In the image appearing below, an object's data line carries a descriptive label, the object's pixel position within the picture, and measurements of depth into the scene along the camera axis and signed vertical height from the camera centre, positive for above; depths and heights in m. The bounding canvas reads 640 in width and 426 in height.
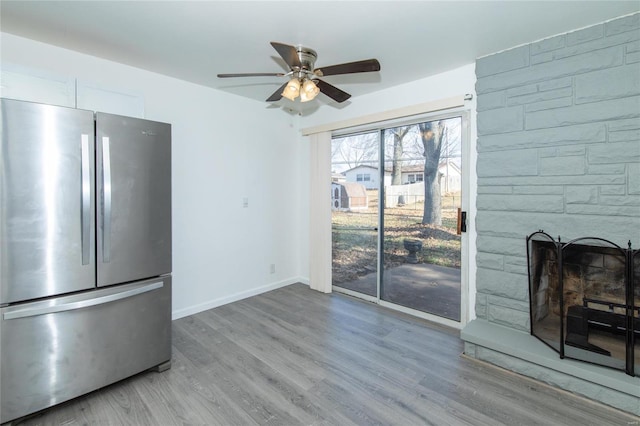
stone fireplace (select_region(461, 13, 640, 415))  2.05 +0.04
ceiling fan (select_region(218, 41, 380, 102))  1.99 +0.97
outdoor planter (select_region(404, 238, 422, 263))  3.41 -0.45
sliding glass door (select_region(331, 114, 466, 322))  3.12 -0.08
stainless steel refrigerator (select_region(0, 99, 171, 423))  1.71 -0.28
